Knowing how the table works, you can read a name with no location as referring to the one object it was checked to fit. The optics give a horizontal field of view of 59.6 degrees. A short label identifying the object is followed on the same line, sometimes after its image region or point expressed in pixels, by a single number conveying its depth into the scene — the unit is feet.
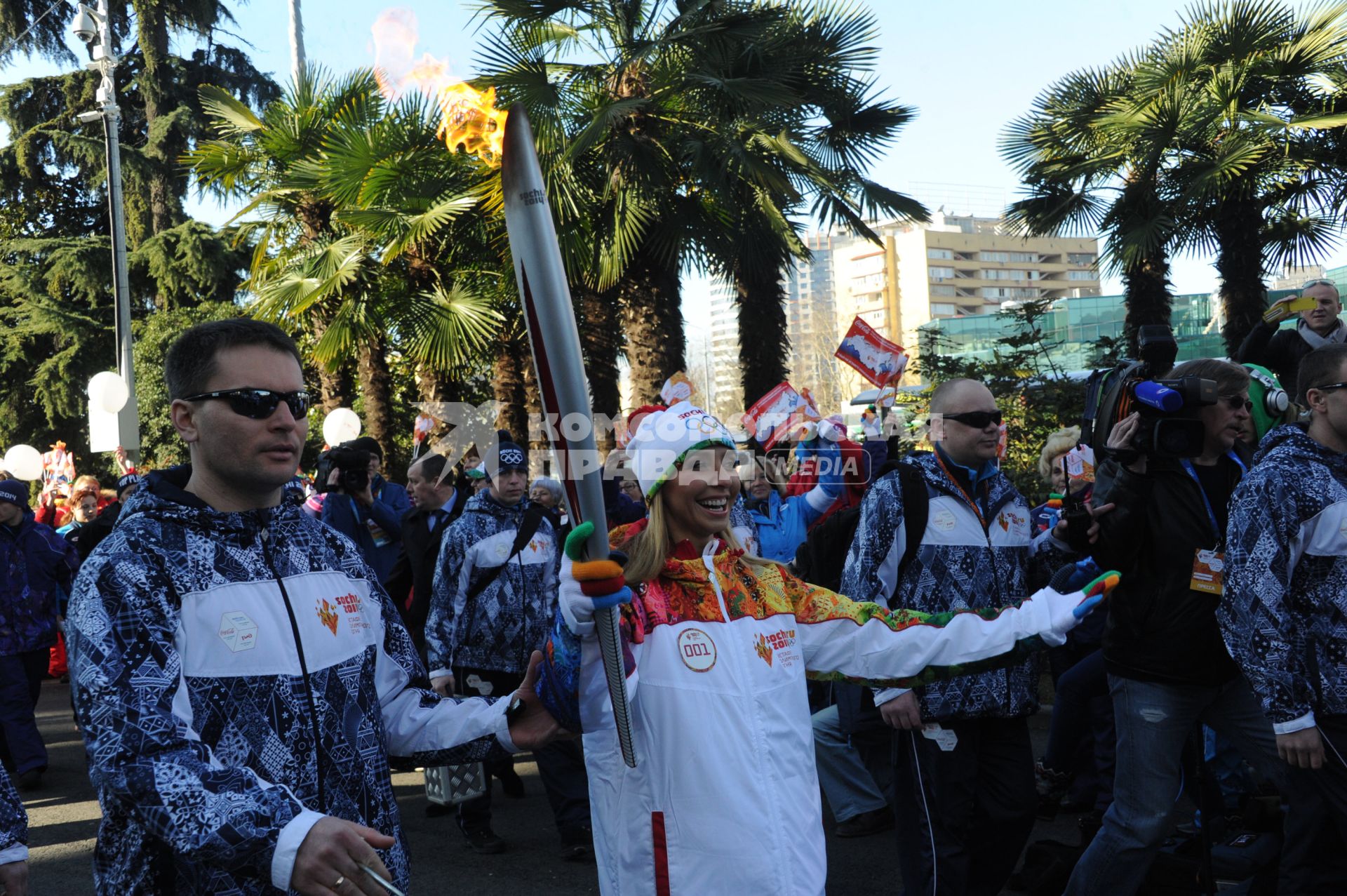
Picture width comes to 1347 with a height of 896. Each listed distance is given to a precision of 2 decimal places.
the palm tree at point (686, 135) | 35.58
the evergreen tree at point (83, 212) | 86.63
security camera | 57.98
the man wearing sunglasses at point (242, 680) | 5.96
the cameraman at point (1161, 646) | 12.39
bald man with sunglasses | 13.07
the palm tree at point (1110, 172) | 40.55
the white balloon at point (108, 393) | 51.78
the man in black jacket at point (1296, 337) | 19.04
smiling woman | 8.50
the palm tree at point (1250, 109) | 38.37
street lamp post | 55.77
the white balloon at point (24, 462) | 50.50
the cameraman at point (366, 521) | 24.16
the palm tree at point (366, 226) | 40.14
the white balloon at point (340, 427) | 44.37
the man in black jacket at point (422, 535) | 22.02
